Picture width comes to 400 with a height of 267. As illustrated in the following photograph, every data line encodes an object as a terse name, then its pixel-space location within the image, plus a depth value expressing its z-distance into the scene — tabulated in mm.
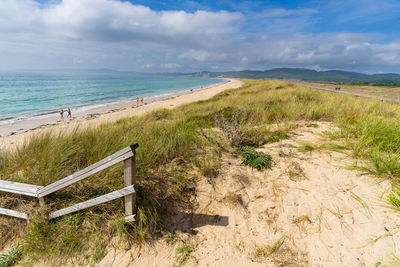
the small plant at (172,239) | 2783
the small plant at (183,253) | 2553
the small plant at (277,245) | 2609
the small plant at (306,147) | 4441
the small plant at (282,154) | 4230
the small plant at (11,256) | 2513
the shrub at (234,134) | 4746
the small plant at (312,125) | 6167
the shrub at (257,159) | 3922
